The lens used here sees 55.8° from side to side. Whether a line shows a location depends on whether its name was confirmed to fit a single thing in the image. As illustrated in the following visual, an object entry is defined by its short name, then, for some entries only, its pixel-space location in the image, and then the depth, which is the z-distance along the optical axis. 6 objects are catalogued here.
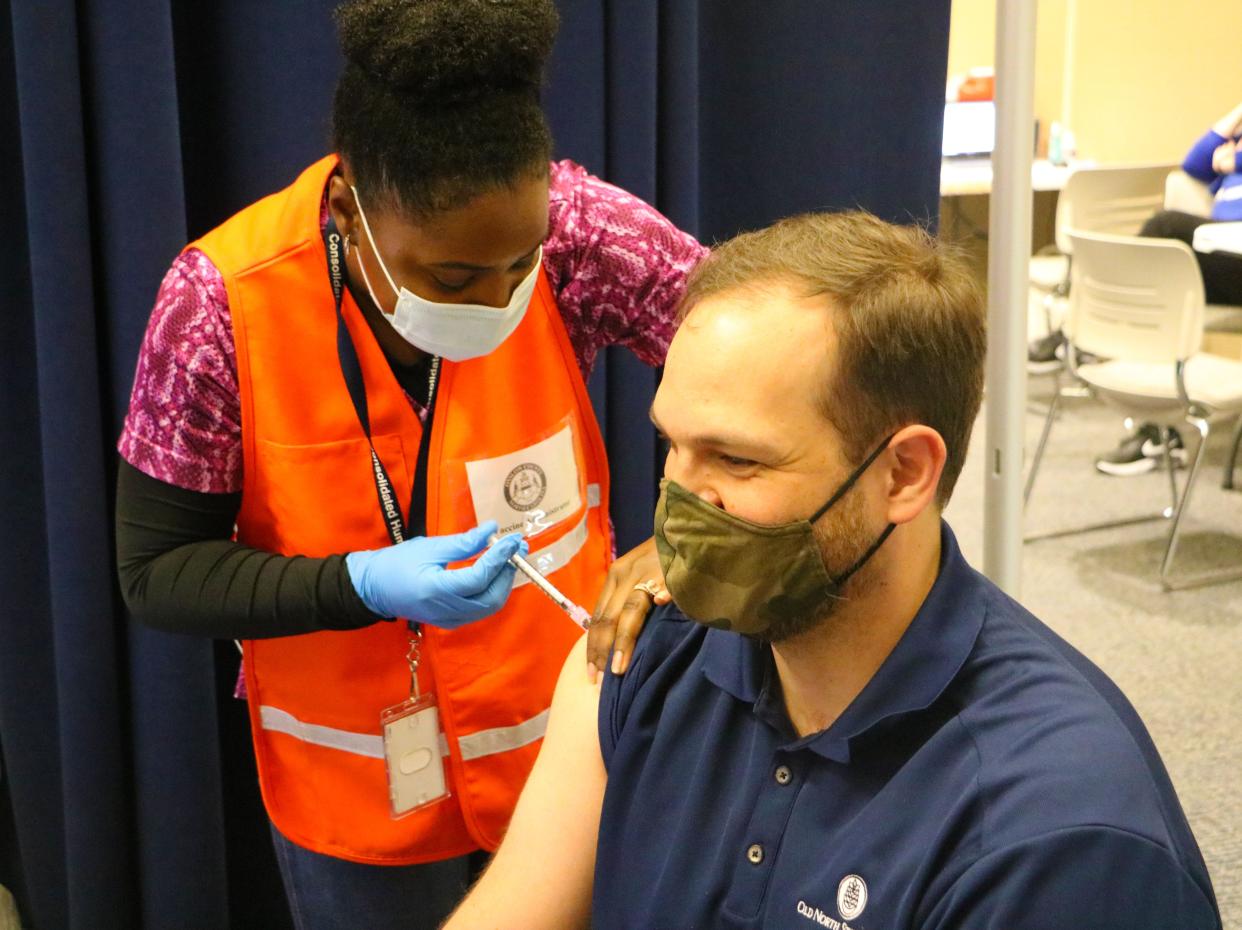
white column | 1.50
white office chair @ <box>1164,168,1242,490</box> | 4.25
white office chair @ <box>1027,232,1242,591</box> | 3.33
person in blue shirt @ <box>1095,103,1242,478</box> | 4.26
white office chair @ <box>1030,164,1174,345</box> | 4.37
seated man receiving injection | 0.91
